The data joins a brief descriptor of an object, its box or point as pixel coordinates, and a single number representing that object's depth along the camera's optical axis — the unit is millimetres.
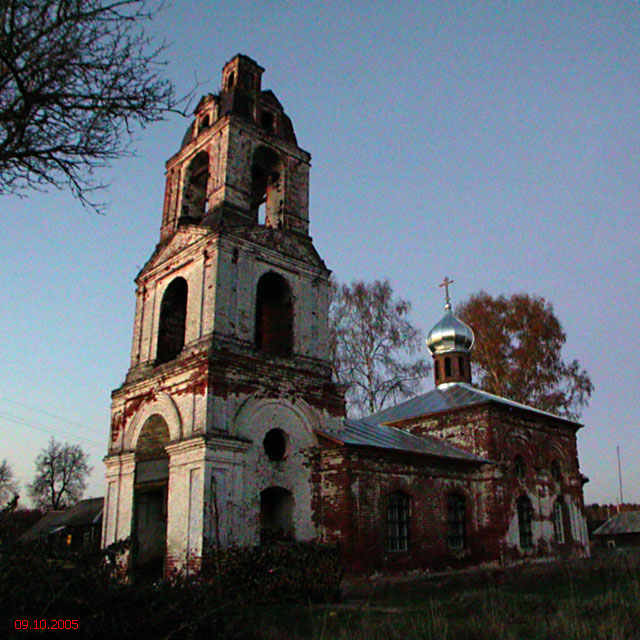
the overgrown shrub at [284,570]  9523
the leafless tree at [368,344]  23016
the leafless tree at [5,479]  43450
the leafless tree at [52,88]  5277
